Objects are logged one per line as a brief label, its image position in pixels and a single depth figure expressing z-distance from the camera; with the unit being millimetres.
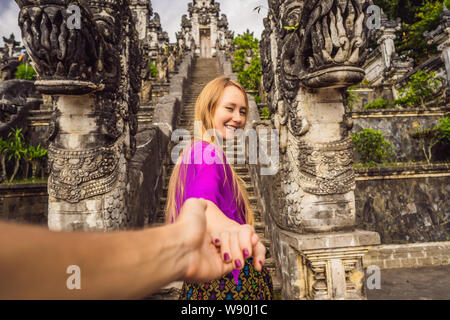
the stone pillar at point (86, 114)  2580
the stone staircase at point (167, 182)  3279
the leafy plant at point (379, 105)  9820
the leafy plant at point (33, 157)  6629
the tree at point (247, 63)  11188
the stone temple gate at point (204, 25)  30169
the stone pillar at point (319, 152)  2705
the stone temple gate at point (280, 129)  2678
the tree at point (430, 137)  7684
